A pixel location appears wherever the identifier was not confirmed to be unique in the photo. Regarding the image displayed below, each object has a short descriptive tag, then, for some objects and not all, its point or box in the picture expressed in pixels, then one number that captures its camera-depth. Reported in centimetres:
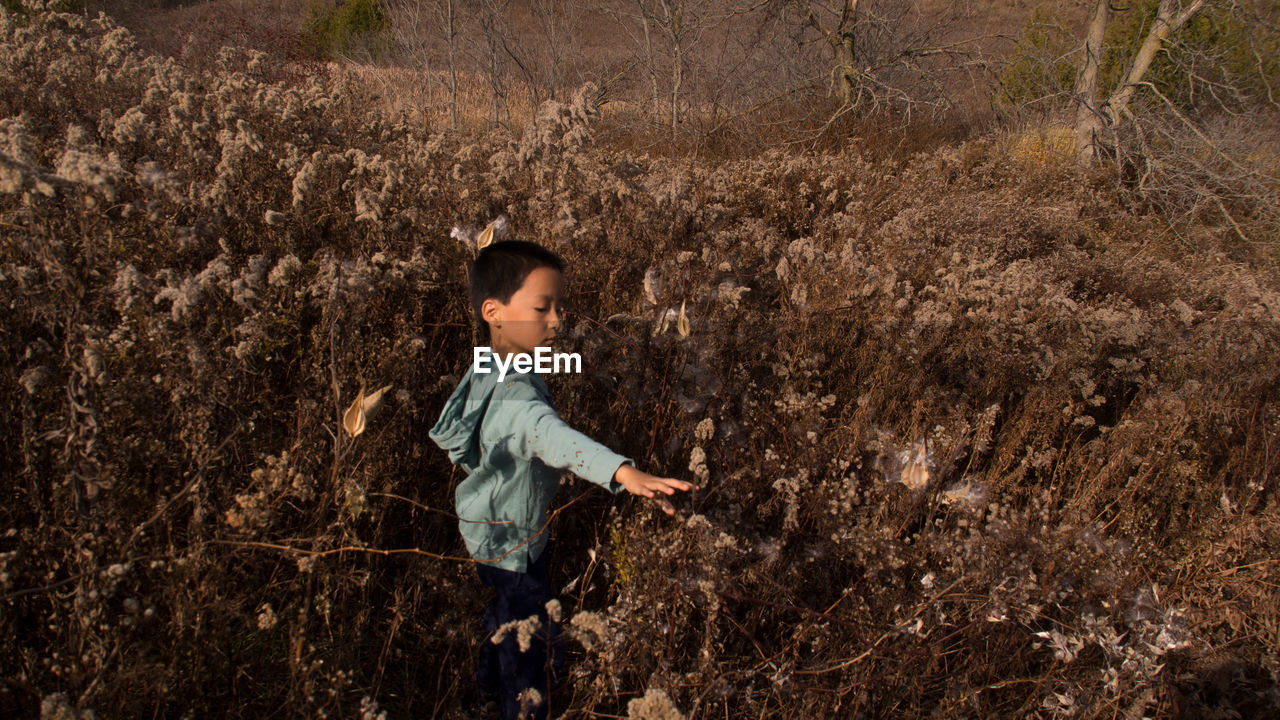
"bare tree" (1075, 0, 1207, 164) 820
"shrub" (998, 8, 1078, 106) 913
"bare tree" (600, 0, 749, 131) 685
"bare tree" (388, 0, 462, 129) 707
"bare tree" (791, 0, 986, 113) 899
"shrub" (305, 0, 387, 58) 1669
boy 173
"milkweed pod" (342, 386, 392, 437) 156
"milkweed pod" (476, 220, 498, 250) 265
